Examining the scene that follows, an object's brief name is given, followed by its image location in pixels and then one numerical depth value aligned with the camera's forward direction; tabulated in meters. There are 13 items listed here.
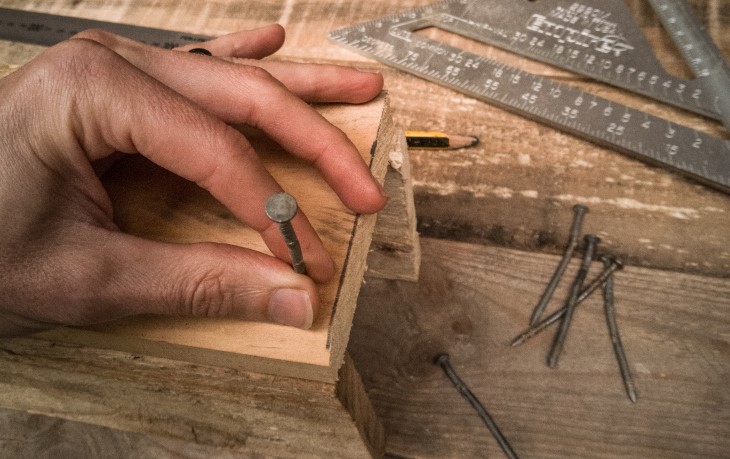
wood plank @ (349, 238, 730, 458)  0.42
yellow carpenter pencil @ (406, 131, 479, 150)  0.48
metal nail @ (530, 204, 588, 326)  0.45
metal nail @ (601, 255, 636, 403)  0.43
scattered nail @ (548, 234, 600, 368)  0.44
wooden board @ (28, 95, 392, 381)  0.35
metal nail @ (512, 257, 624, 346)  0.44
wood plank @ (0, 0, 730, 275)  0.46
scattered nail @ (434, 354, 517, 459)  0.42
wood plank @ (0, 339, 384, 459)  0.37
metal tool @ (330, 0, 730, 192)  0.47
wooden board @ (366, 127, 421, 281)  0.41
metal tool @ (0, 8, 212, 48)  0.53
